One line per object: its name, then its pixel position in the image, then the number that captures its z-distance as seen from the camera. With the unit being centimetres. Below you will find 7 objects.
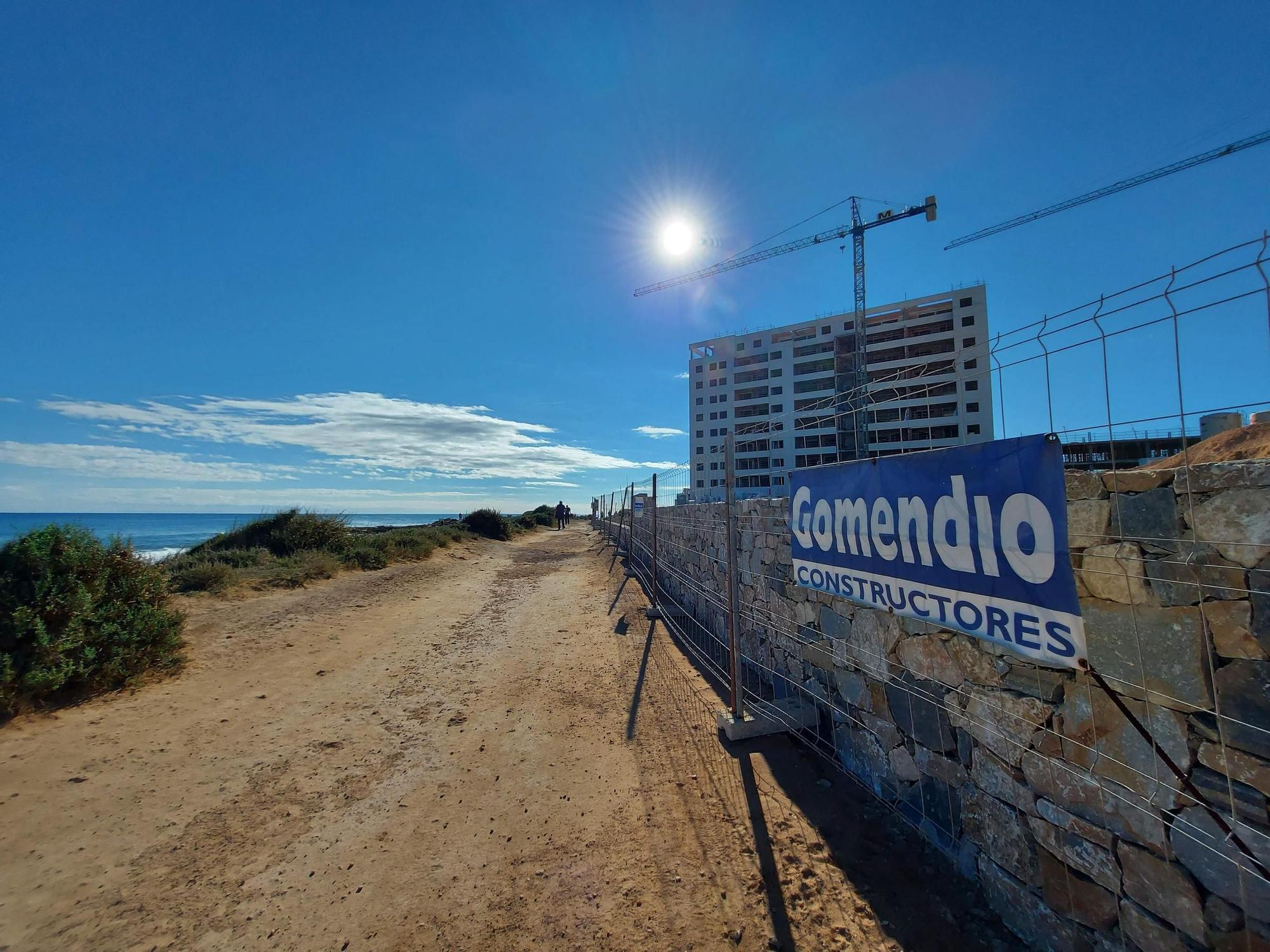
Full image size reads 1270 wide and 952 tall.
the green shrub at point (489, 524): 2772
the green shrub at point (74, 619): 460
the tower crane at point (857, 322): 5519
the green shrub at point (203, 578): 924
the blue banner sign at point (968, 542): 198
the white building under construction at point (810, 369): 5062
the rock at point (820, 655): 395
